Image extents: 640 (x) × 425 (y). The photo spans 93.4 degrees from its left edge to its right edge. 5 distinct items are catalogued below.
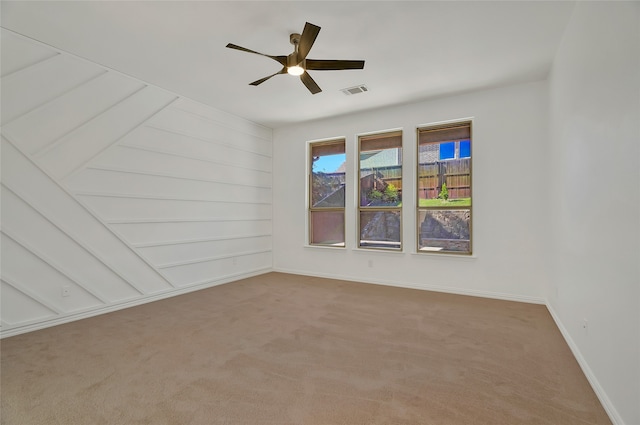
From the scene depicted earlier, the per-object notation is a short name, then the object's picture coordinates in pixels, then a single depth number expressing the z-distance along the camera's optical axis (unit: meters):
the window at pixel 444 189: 4.45
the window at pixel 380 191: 4.99
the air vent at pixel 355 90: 4.07
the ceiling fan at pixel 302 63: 2.65
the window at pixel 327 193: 5.54
